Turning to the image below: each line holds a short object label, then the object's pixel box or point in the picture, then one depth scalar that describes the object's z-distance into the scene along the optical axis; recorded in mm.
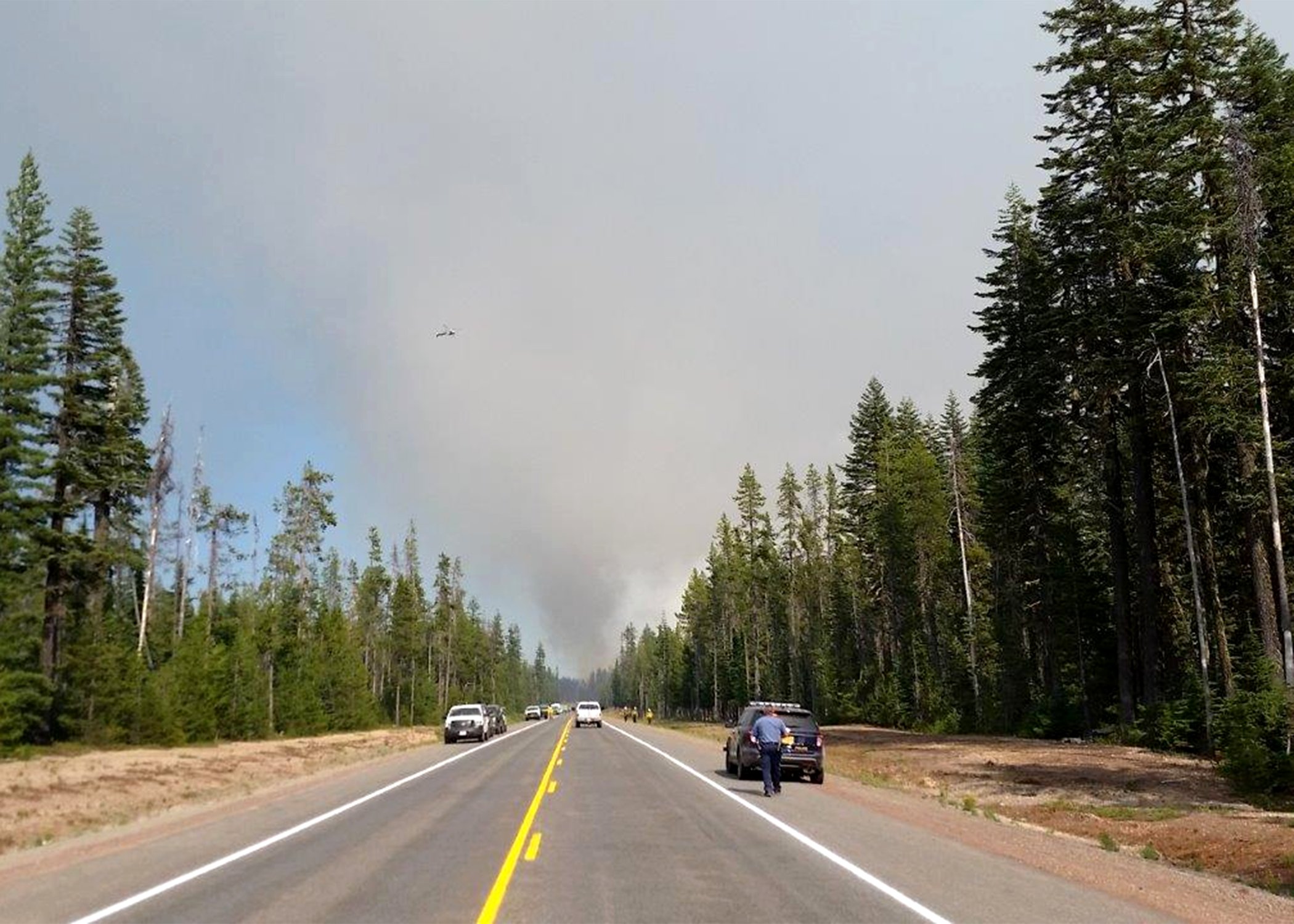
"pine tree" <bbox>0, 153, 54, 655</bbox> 38500
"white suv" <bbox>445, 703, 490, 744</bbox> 50562
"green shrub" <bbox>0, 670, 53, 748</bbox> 34594
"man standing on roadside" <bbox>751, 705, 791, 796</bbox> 19922
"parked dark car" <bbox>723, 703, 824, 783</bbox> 23938
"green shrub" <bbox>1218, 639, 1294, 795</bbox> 20625
